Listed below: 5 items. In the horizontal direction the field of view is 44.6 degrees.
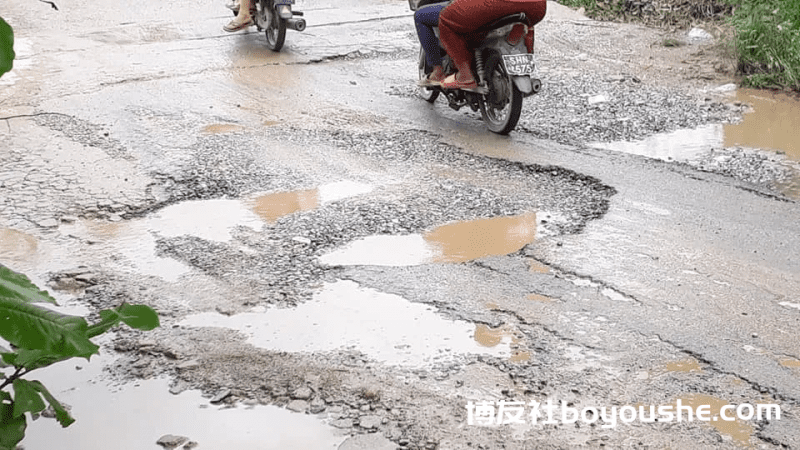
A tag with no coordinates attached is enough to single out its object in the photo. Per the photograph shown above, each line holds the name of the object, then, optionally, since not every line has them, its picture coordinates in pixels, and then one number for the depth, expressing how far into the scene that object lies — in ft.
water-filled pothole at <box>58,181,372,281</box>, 15.71
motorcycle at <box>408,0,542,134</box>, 21.95
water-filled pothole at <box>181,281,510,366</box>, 12.73
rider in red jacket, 21.89
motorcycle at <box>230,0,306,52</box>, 30.30
